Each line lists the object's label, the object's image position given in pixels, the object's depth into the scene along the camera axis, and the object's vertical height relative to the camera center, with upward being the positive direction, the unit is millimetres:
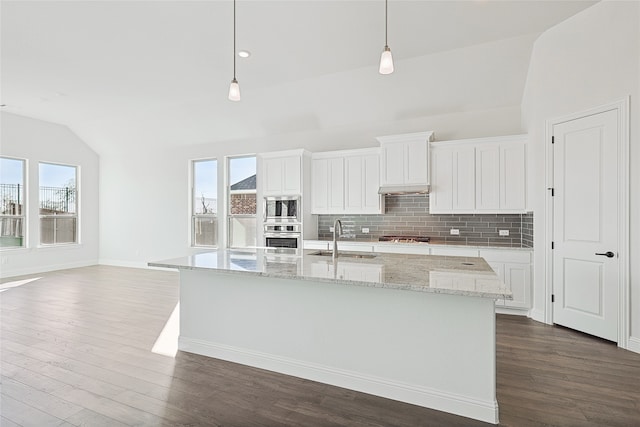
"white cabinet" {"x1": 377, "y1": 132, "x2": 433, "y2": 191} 4859 +840
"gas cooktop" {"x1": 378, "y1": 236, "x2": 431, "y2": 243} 5023 -395
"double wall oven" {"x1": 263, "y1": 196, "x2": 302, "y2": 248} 5668 -143
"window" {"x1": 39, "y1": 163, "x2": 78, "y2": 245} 7566 +224
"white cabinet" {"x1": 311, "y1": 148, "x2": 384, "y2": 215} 5328 +544
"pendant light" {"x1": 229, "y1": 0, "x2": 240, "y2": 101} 2859 +1091
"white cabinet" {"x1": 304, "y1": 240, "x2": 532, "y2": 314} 4164 -697
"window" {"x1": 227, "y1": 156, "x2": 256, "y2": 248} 6906 +275
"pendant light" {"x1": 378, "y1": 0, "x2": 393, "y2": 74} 2373 +1127
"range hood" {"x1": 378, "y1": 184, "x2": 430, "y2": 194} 4902 +392
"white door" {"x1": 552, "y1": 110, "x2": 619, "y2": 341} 3326 -104
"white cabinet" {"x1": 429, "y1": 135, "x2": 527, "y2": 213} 4445 +561
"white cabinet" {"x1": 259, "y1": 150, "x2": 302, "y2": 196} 5598 +730
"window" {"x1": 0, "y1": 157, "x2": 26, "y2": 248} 6883 +223
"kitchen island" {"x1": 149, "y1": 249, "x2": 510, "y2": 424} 2117 -835
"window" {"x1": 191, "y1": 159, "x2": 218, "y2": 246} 7367 +245
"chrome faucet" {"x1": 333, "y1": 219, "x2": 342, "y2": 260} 2990 -185
